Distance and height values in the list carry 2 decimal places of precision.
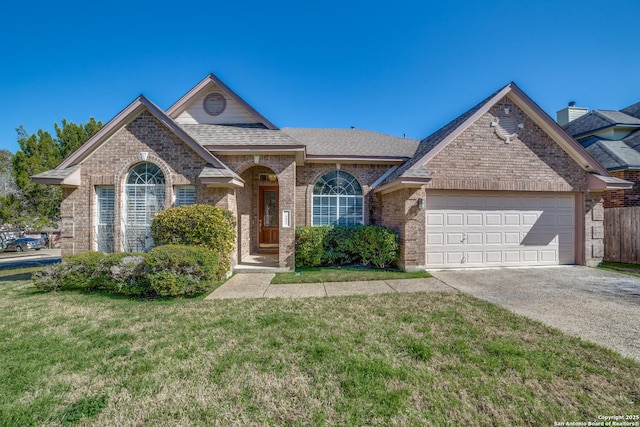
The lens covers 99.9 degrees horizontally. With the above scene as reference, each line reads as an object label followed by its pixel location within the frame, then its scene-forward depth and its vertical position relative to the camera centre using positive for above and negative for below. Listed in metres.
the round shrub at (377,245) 8.78 -1.09
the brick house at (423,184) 8.47 +0.92
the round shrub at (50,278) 6.52 -1.53
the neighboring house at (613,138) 10.42 +3.52
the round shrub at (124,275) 6.29 -1.44
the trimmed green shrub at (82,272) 6.59 -1.41
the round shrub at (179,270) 5.92 -1.30
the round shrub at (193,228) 7.40 -0.39
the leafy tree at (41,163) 19.47 +3.81
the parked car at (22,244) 18.45 -2.05
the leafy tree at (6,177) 23.03 +3.43
